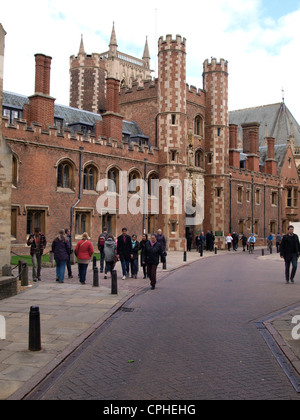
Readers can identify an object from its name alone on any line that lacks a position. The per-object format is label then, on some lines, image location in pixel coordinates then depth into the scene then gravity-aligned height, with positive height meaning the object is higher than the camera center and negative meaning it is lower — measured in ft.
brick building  83.46 +17.21
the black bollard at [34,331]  21.36 -5.19
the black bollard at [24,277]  41.83 -4.87
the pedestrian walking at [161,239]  56.34 -1.39
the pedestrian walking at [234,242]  123.24 -3.78
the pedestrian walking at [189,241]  111.86 -3.22
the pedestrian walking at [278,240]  115.44 -3.00
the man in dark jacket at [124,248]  49.49 -2.28
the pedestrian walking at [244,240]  122.17 -3.17
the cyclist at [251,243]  107.80 -3.61
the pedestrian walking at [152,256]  42.63 -2.83
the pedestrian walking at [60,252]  45.06 -2.53
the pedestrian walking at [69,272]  49.57 -5.19
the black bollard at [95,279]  42.97 -5.14
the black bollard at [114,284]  38.42 -5.07
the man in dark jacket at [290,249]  45.78 -2.13
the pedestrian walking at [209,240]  117.56 -3.11
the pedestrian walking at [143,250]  49.34 -2.59
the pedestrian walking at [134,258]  50.79 -3.52
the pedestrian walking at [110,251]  48.52 -2.60
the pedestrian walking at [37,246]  47.26 -2.00
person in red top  44.62 -2.70
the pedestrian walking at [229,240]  118.83 -3.25
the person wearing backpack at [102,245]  55.83 -2.27
